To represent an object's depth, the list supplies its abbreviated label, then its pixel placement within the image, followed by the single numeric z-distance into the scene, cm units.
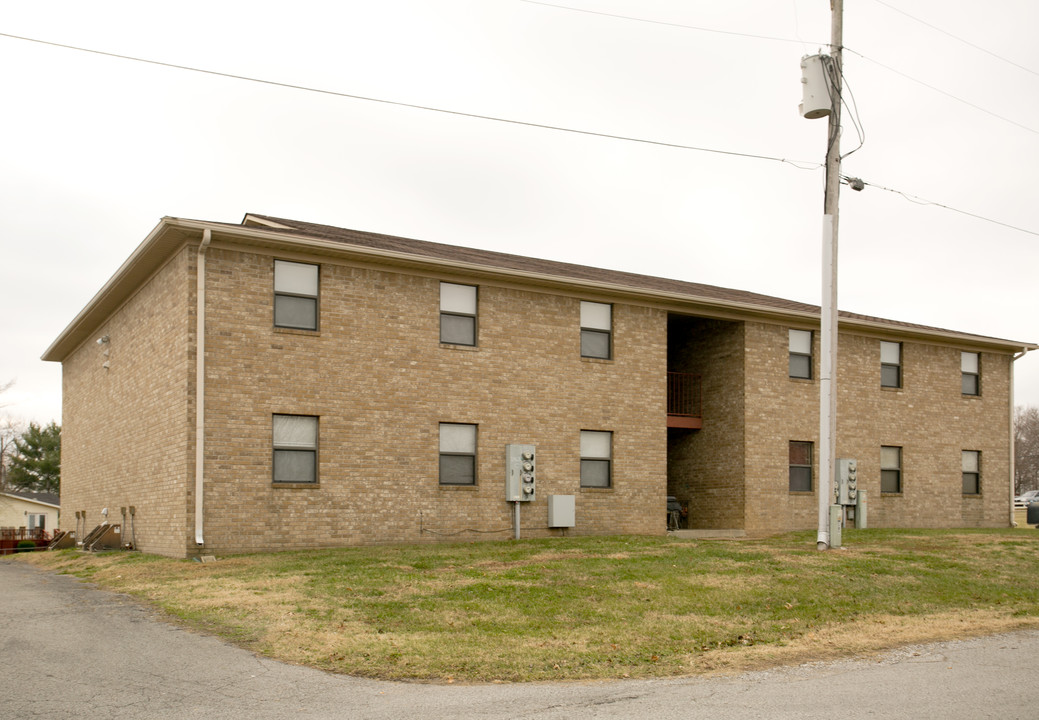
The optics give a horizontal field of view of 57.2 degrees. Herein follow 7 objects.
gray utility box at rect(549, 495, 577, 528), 2047
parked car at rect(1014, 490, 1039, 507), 5753
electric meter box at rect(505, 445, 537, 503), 2006
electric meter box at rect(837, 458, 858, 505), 2438
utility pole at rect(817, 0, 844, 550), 1659
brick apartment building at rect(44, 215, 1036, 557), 1752
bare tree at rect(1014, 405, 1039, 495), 9331
